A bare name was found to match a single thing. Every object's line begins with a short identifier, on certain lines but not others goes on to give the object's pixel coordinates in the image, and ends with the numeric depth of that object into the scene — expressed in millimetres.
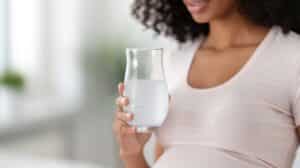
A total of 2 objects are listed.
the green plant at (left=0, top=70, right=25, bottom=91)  2930
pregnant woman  1272
